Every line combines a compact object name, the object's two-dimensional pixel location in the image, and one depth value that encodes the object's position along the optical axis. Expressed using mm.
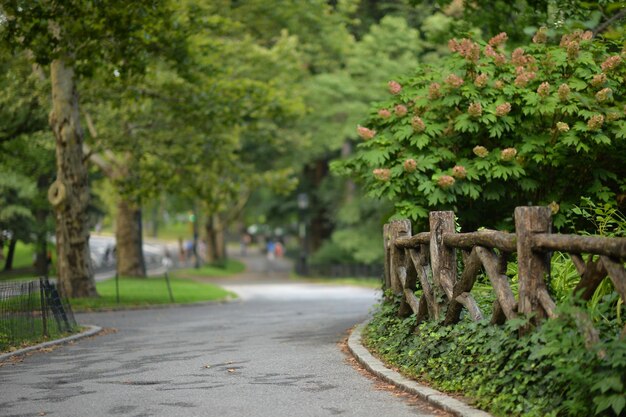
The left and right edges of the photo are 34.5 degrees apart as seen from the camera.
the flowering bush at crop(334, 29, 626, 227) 14703
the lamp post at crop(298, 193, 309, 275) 54656
